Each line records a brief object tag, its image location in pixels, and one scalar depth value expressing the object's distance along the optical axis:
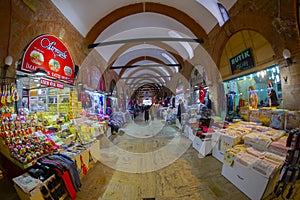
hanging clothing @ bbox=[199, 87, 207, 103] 6.76
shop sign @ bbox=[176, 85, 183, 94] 11.11
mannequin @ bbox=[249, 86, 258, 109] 3.76
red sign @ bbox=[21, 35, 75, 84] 3.18
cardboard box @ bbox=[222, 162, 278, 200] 1.91
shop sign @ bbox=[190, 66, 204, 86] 7.08
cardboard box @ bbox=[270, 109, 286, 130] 2.73
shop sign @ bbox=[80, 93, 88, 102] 5.59
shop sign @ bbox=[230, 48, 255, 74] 3.73
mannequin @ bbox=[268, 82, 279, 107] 3.17
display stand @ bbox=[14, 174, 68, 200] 1.67
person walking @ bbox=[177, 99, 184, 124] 8.25
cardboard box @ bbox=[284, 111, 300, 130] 2.45
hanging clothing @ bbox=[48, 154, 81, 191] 2.19
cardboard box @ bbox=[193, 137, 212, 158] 3.71
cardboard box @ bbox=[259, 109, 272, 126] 3.05
